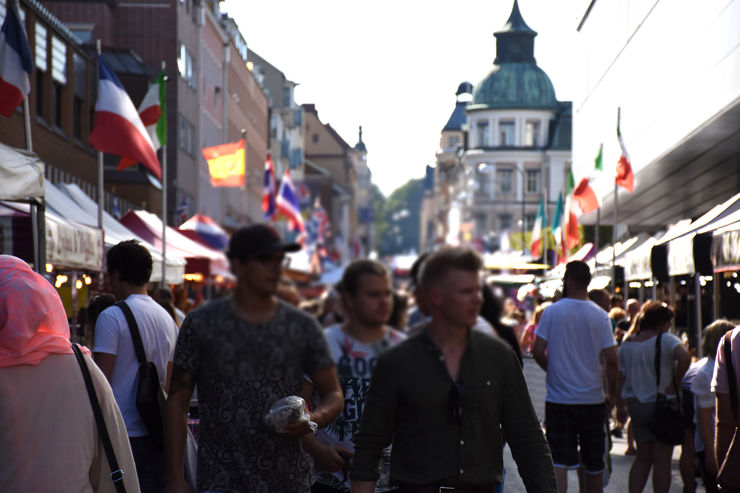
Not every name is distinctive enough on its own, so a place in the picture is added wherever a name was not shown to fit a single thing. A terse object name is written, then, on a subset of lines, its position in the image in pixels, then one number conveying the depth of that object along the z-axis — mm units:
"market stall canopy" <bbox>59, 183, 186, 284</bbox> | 17453
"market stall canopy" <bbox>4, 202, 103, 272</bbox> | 11805
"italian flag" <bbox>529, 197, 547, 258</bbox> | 42281
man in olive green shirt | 5172
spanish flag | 28781
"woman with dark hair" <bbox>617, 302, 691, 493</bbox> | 11031
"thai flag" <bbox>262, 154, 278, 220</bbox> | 40906
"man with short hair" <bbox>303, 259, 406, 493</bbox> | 6555
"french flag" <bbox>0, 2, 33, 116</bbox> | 12203
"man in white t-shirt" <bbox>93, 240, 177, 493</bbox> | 6910
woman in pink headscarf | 4996
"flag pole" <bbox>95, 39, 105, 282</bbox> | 16228
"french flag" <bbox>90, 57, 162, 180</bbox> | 16359
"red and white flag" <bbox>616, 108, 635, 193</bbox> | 24172
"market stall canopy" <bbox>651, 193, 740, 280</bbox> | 13969
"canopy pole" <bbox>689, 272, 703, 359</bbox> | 18450
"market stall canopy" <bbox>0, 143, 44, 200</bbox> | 9758
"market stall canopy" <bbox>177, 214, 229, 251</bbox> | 27531
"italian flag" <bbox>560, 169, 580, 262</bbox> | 30531
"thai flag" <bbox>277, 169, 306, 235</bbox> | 42062
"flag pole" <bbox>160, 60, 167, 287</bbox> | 17875
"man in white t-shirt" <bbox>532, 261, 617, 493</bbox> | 9961
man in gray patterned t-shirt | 5262
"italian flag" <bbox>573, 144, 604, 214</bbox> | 26812
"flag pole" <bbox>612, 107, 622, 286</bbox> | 22733
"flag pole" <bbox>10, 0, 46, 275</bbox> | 11016
